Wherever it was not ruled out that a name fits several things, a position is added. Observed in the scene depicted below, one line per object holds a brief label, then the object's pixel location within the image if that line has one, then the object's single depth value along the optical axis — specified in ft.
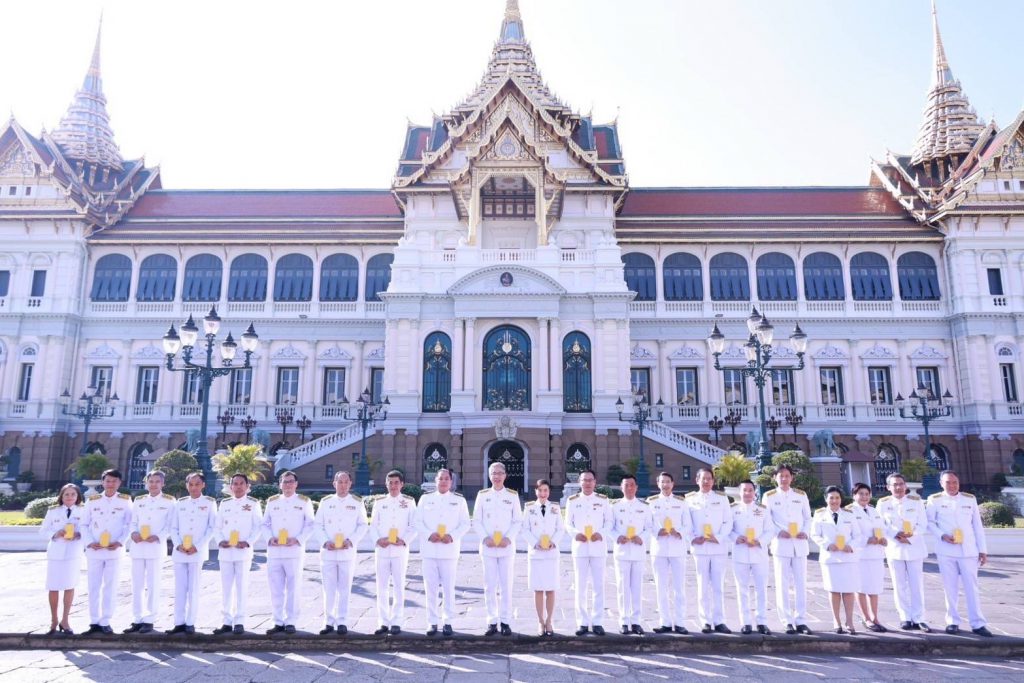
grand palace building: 96.12
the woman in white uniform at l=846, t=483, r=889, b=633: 25.30
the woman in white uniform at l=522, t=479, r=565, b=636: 24.38
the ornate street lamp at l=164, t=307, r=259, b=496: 50.08
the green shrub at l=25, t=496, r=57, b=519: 58.39
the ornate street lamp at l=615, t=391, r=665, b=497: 68.69
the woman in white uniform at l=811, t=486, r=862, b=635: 25.07
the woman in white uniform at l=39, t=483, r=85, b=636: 24.44
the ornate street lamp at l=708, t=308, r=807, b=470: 49.57
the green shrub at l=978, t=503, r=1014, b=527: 52.80
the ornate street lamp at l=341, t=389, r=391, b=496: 65.82
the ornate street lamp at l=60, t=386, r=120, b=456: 93.92
